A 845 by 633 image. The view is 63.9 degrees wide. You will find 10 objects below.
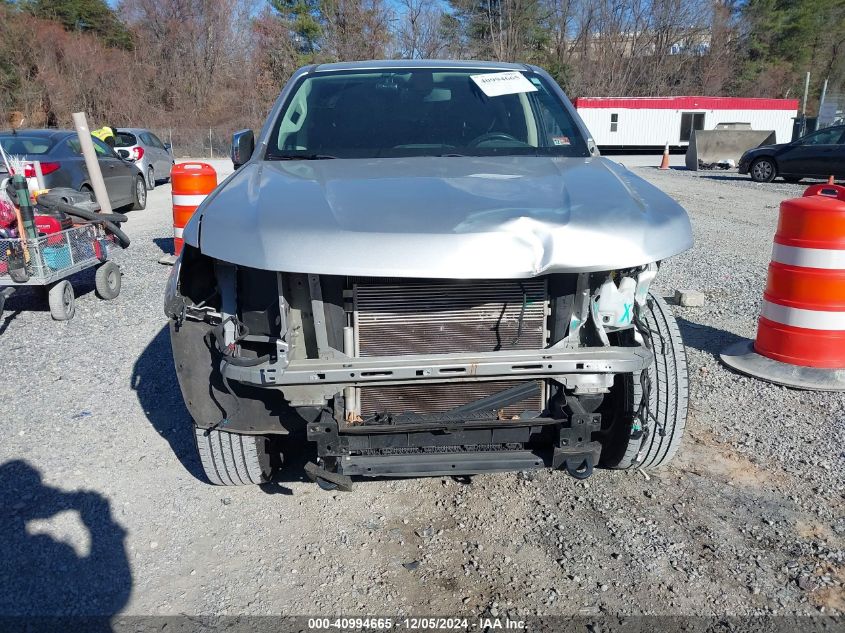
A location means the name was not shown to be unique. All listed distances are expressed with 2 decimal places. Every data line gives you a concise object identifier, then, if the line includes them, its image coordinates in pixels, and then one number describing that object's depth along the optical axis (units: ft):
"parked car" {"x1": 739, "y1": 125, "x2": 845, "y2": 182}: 53.36
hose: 20.44
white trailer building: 102.94
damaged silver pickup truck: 7.51
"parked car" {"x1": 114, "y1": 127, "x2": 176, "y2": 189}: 49.16
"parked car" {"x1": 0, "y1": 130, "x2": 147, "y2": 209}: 33.01
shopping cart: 18.37
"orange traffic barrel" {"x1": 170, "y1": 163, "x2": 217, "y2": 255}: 25.26
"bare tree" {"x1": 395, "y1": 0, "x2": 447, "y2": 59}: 153.07
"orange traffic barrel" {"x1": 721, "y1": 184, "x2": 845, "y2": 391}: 14.47
